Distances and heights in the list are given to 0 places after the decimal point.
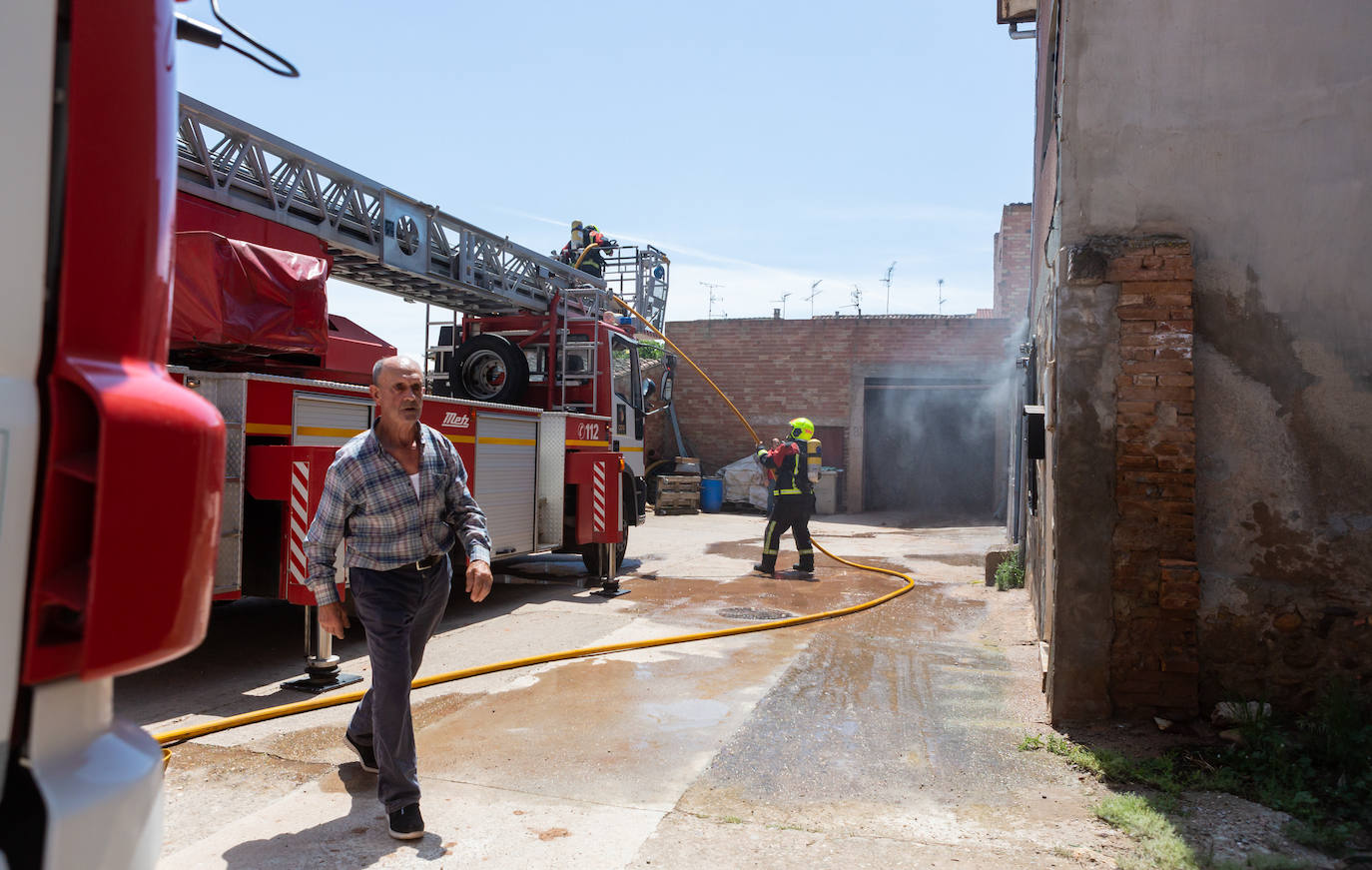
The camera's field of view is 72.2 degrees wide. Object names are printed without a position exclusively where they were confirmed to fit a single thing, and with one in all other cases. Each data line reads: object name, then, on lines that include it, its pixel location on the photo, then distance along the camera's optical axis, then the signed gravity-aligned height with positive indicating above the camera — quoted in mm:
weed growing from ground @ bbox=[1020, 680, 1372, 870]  3682 -1215
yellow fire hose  4486 -1233
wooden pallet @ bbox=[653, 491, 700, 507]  19109 -552
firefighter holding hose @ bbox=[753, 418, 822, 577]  10602 -223
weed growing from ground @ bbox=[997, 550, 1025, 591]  9547 -969
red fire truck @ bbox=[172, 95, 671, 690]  5508 +914
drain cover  8008 -1195
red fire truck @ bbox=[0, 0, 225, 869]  1140 +14
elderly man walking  3406 -302
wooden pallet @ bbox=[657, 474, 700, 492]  19156 -219
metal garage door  22203 +773
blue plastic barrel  19969 -436
